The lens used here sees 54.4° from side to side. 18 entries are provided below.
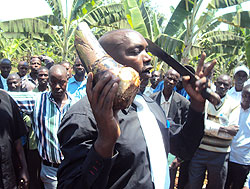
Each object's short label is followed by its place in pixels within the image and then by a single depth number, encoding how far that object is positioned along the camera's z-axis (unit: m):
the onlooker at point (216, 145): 3.22
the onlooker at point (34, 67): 5.19
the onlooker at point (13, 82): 3.99
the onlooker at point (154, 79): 6.36
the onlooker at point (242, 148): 3.45
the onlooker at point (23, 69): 5.53
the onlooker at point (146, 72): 1.41
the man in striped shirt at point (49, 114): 2.61
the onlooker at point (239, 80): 4.40
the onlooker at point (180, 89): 4.71
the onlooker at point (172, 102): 3.71
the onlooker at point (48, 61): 5.82
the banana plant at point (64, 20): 8.72
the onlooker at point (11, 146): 1.96
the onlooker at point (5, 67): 5.45
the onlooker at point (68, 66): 5.38
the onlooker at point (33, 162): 3.13
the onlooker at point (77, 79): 4.79
